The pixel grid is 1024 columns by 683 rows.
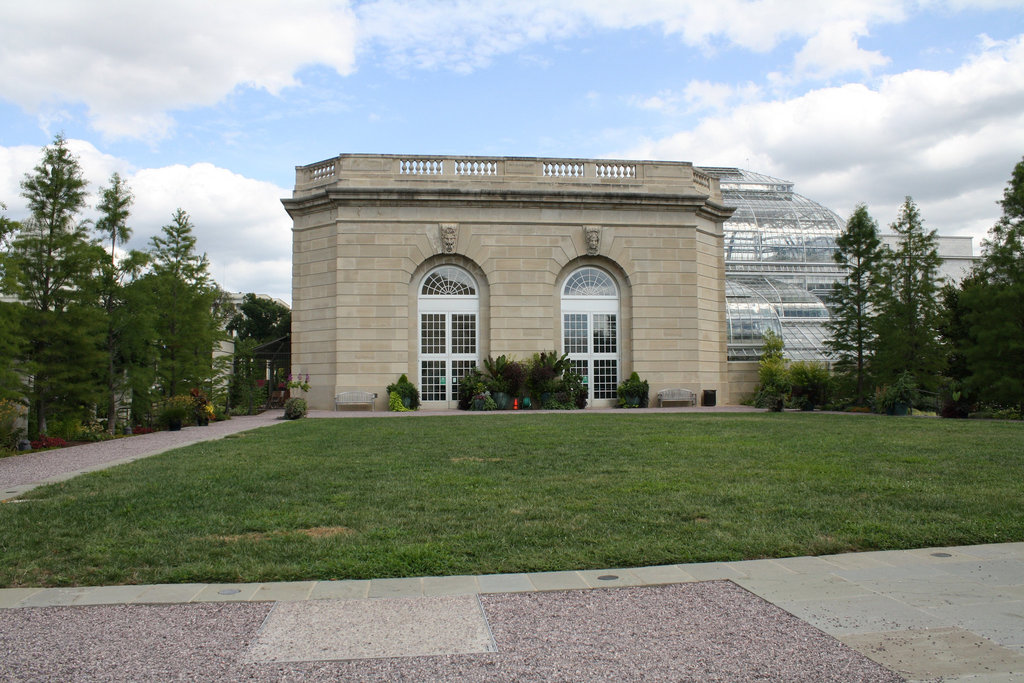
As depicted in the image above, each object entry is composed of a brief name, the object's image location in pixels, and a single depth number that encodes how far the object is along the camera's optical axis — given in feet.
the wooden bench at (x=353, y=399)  95.45
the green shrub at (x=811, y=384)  95.86
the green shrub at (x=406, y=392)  95.45
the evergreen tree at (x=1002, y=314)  70.85
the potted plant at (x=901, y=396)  80.79
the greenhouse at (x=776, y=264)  130.41
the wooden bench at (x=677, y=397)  100.68
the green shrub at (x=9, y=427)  48.37
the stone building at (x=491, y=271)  98.22
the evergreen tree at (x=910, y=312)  84.84
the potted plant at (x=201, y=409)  74.95
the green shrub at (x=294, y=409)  83.15
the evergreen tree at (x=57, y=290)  53.16
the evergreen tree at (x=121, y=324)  59.62
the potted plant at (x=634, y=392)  98.94
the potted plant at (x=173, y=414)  68.18
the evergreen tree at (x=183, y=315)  73.46
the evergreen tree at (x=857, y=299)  92.53
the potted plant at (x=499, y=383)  95.45
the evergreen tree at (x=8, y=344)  45.41
